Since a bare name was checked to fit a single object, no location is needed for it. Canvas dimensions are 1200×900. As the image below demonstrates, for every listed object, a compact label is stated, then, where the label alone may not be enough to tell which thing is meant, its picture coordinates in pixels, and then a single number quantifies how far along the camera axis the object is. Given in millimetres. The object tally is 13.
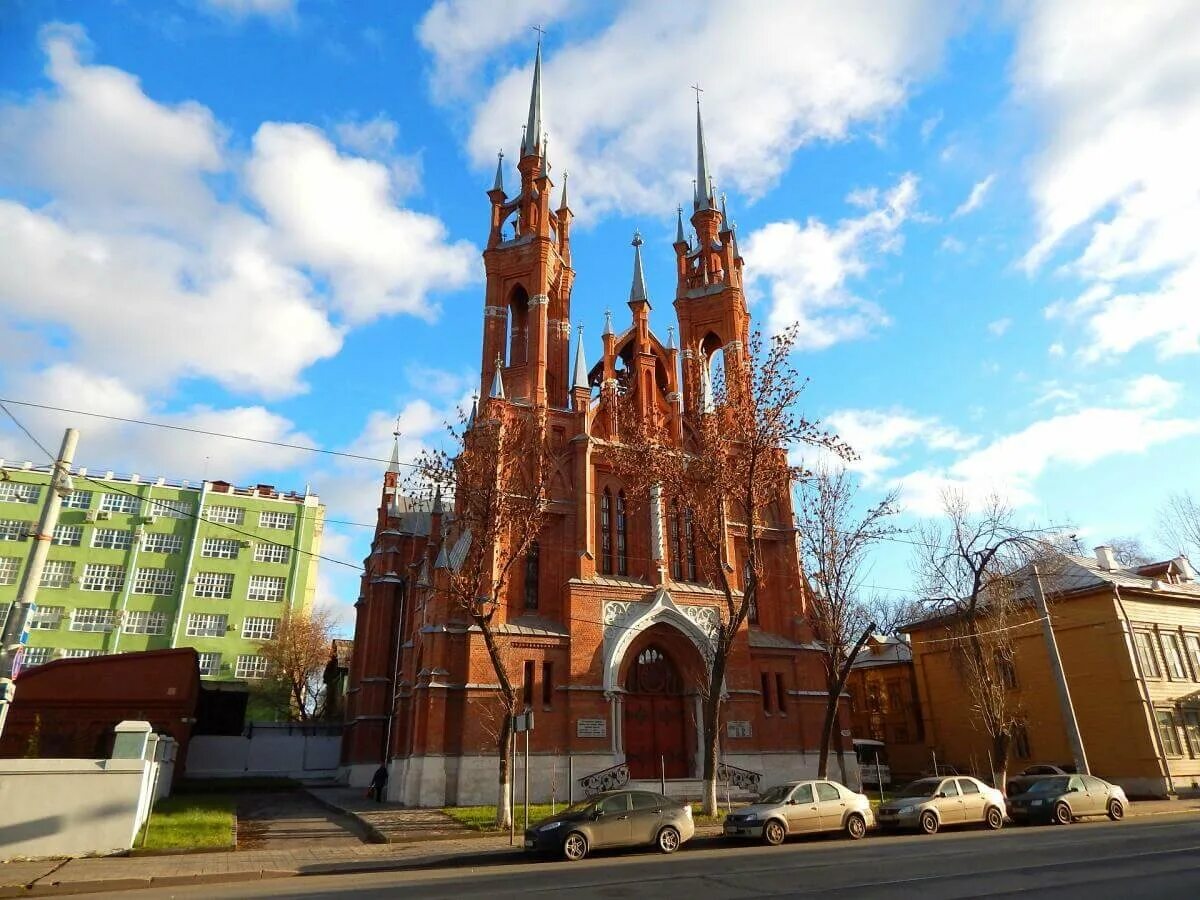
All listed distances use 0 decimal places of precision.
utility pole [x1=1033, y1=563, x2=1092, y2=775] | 22969
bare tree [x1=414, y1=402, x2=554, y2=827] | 21219
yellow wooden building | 31000
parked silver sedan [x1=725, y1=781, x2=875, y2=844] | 17031
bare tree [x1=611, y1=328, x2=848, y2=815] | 21938
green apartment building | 55781
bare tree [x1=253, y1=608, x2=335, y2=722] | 52000
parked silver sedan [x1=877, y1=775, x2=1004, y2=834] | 18703
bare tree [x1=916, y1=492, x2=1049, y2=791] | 25469
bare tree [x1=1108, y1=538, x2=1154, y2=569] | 42838
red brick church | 26781
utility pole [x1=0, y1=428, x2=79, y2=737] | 12406
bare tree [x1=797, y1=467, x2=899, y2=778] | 24953
